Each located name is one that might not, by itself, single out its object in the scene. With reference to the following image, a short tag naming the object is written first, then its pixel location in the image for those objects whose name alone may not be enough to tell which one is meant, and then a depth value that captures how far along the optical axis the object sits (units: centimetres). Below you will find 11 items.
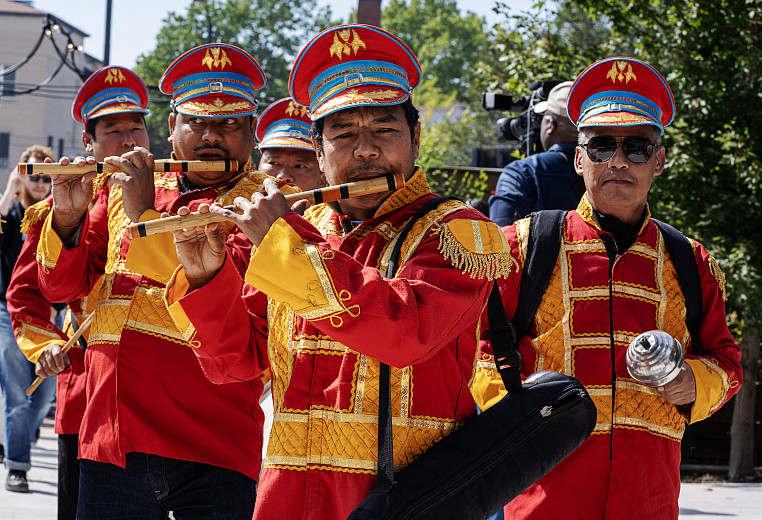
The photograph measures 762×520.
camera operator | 487
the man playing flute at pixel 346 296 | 229
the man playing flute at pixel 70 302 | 408
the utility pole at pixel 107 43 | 1772
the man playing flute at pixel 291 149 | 571
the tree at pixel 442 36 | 6325
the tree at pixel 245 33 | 4878
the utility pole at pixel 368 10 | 1405
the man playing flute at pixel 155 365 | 331
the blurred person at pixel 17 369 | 678
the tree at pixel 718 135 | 874
